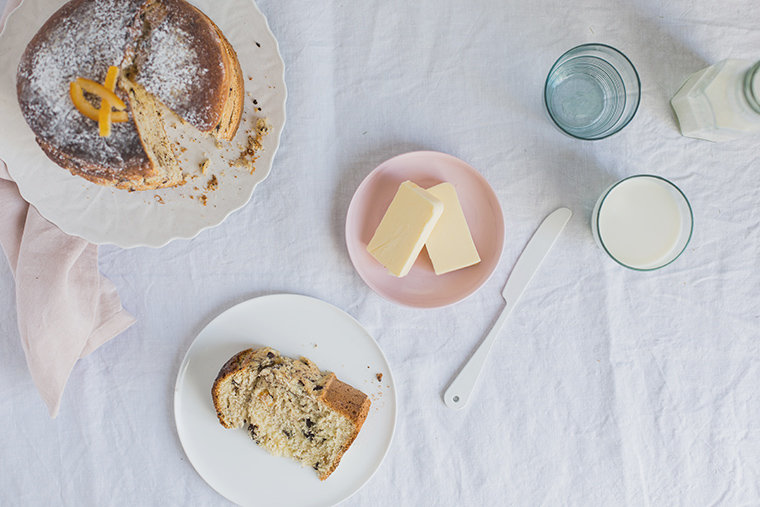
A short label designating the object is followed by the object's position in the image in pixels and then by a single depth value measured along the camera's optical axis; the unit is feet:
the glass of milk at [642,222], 3.24
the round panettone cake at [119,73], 2.92
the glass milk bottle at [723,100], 3.13
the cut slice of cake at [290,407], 3.22
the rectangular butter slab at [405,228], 3.13
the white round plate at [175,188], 3.08
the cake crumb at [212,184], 3.14
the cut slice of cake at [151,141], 2.96
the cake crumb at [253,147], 3.13
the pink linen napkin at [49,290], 3.19
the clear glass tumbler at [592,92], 3.24
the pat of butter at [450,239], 3.20
